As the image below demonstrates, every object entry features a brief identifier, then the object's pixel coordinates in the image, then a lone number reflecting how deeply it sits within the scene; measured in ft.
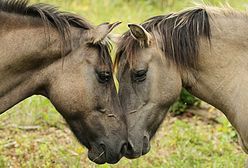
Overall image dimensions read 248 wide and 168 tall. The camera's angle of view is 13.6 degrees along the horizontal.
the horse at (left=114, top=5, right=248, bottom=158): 30.72
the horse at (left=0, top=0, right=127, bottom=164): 28.82
